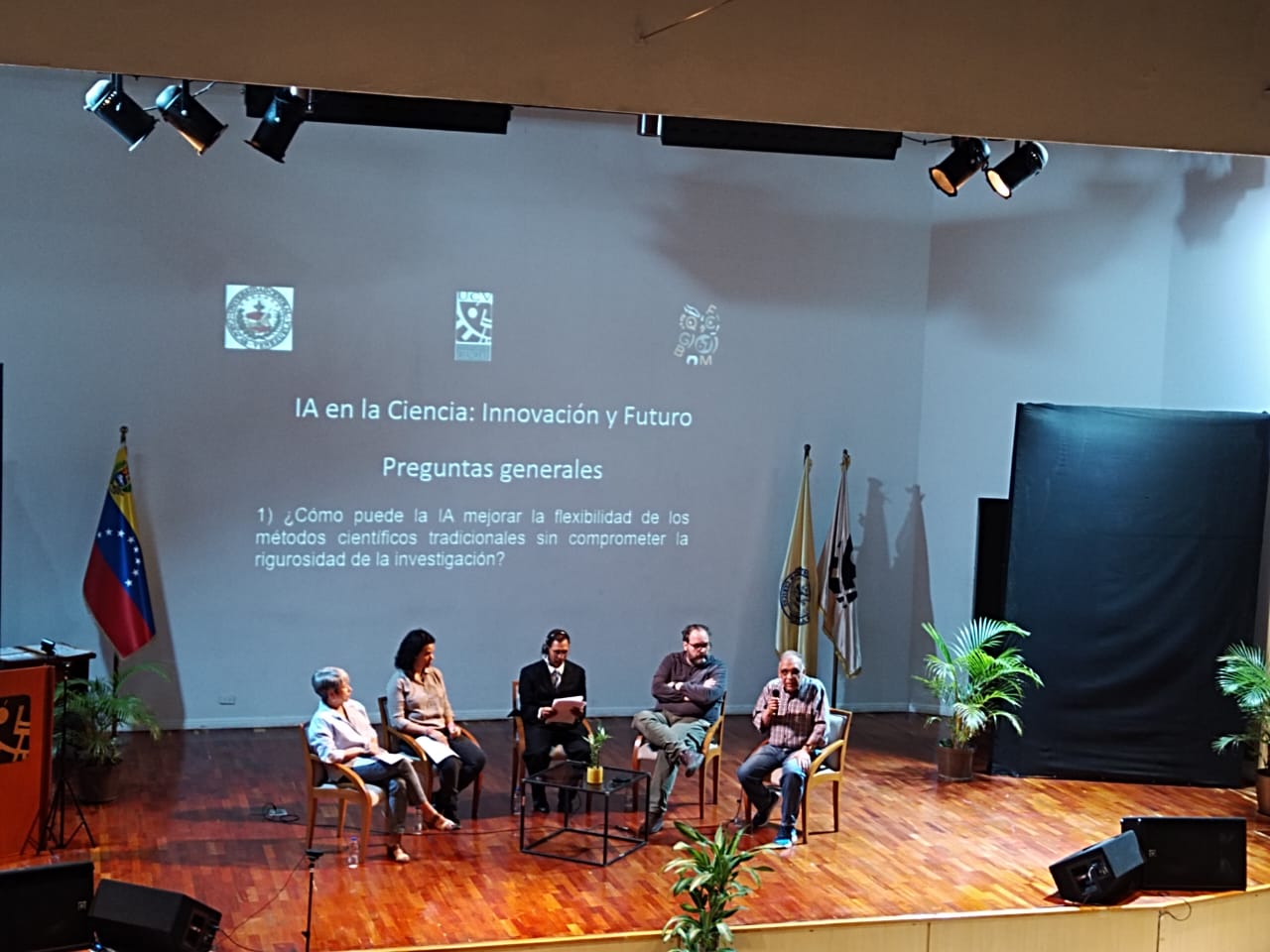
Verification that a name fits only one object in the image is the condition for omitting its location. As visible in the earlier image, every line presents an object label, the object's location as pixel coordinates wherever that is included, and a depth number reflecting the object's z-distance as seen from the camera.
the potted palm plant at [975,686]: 8.69
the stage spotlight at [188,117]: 7.52
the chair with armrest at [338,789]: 6.76
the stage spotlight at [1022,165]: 8.16
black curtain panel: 8.84
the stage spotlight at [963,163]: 7.91
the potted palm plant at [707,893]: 5.57
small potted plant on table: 7.00
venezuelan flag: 8.60
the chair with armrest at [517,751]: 7.70
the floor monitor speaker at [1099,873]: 6.33
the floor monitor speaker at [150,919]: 5.28
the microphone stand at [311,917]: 5.44
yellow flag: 9.85
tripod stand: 6.85
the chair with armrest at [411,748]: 7.34
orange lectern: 6.64
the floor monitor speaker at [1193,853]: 6.55
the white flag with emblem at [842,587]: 9.85
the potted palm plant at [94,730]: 7.46
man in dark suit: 7.66
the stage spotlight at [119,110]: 7.52
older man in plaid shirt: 7.49
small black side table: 6.96
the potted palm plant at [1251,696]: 8.36
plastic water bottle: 6.76
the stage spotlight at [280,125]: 7.71
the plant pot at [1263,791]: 8.27
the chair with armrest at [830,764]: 7.46
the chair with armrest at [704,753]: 7.70
